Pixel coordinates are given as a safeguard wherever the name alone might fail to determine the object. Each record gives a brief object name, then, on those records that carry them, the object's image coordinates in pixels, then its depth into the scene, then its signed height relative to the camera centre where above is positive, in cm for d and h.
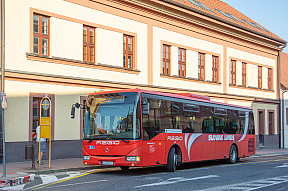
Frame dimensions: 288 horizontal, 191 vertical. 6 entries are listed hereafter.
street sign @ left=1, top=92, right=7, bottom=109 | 1342 +38
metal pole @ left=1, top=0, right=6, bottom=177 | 1886 +296
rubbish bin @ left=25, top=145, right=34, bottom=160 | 1593 -142
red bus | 1464 -58
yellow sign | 1633 -52
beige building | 1986 +339
